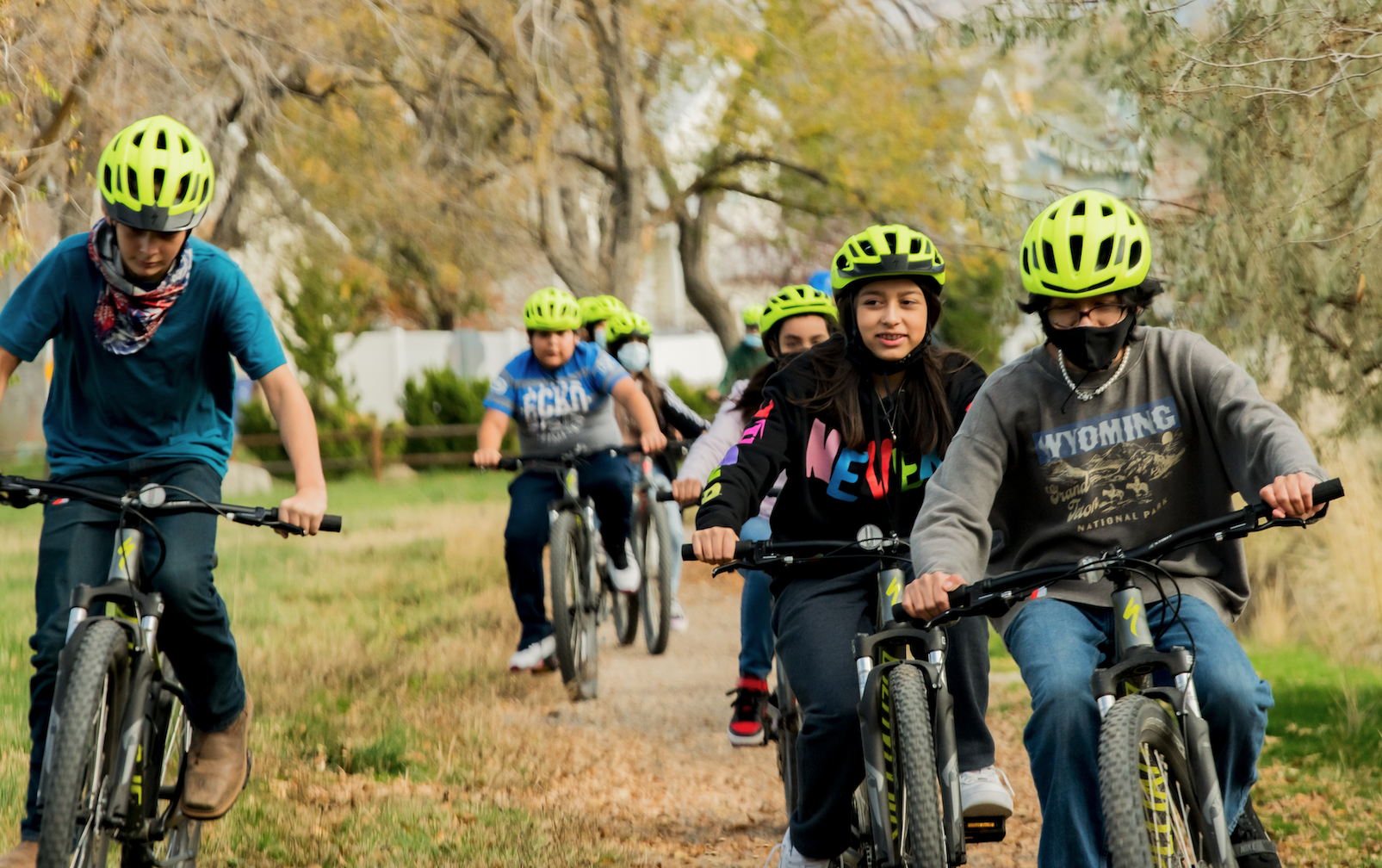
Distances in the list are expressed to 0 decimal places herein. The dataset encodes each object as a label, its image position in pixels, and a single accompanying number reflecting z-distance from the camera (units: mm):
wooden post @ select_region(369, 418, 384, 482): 52187
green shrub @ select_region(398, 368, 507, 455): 57000
